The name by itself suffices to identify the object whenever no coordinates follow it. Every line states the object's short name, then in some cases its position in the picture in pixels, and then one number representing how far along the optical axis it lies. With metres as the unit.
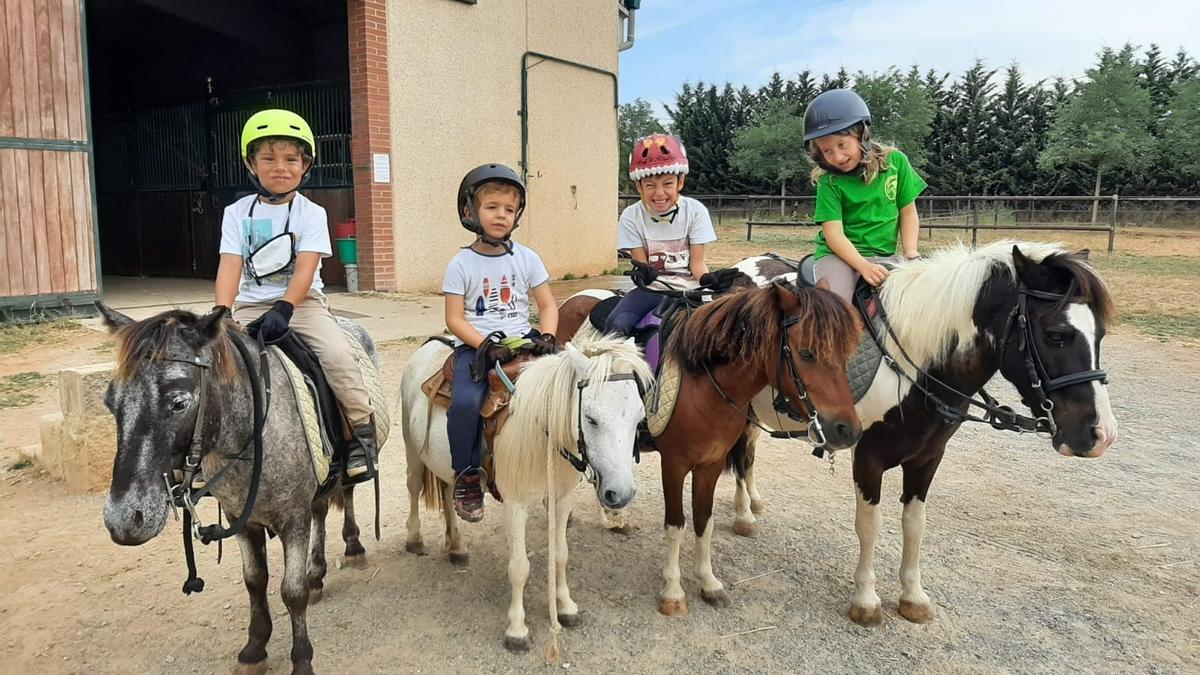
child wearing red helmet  3.91
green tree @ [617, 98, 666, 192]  54.81
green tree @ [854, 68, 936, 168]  37.47
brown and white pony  2.85
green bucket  11.48
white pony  2.69
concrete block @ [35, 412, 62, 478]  4.48
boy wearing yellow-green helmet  3.04
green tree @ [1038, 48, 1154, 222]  31.62
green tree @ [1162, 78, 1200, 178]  31.12
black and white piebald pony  2.83
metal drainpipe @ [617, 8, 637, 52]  16.50
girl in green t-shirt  3.65
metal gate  11.95
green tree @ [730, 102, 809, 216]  40.34
